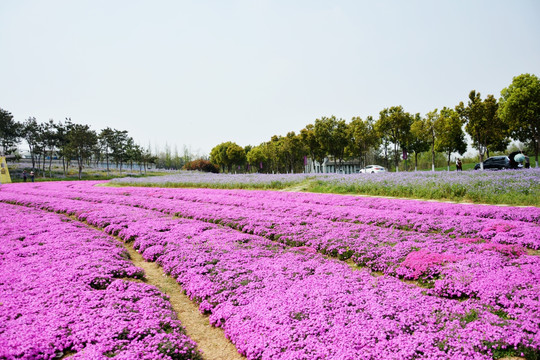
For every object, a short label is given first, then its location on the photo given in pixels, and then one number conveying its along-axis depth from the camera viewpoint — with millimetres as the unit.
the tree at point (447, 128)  46562
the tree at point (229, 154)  95000
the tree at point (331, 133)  60969
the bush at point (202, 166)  117375
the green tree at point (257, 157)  93938
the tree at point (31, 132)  78650
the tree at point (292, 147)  74000
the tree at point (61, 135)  78438
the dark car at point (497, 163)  32991
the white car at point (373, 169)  48869
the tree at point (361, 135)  58281
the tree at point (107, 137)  90412
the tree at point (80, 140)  68812
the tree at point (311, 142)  64375
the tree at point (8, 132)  76500
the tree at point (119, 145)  85188
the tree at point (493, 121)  36312
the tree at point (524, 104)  37719
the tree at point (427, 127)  48031
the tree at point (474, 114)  33812
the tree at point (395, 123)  48091
